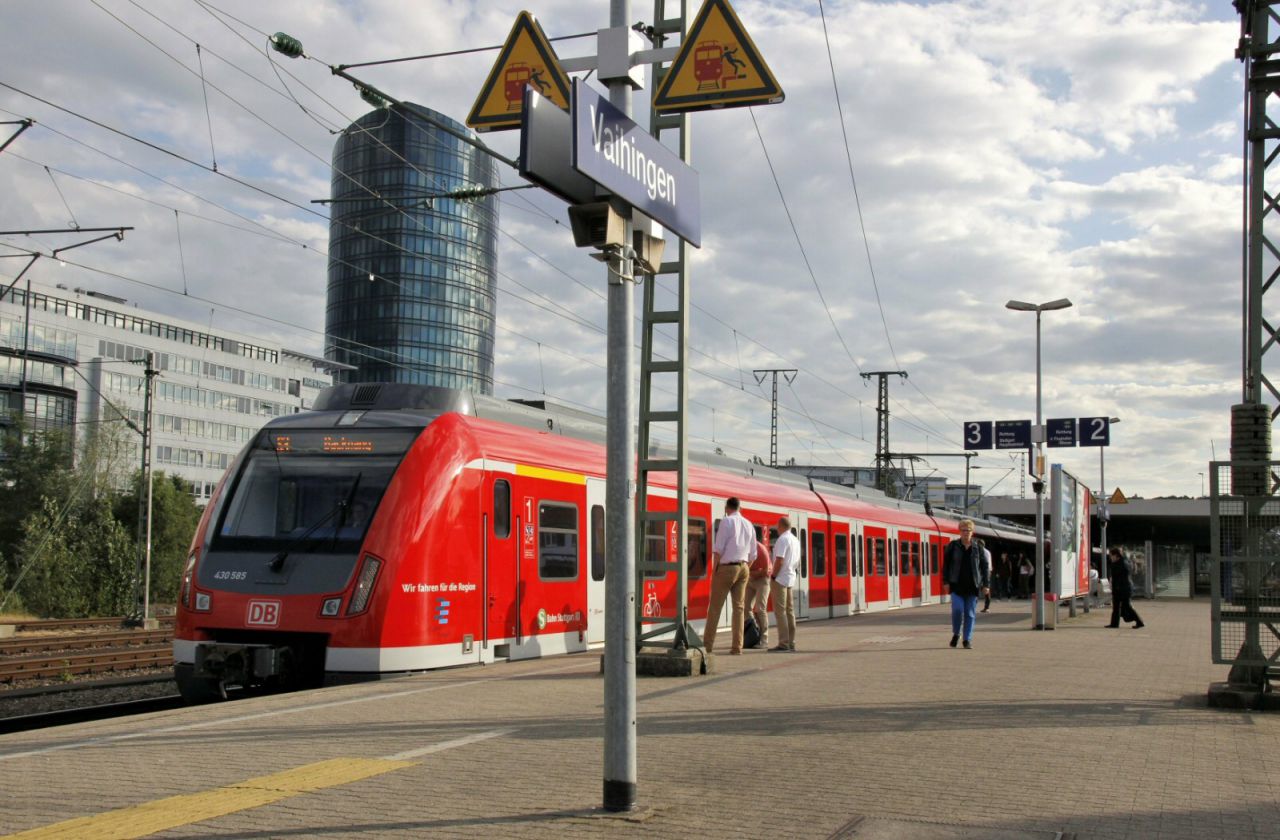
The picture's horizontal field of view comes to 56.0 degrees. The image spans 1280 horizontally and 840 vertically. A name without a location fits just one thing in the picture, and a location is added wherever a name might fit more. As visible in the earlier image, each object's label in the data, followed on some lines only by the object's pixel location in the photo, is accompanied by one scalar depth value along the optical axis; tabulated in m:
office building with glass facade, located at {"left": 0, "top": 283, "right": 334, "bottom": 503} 79.75
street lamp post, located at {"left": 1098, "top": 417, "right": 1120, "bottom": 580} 37.81
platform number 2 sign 25.66
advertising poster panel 22.23
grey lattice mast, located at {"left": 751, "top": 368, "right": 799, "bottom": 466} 63.54
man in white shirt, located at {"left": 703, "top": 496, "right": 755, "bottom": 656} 13.02
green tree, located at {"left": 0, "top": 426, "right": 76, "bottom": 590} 50.22
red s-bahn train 10.67
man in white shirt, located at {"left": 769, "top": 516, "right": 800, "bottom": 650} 14.72
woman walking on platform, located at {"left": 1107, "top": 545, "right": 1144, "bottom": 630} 21.23
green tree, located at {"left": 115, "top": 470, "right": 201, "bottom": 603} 44.38
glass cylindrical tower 102.75
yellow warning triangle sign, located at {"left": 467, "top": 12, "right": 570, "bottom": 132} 7.55
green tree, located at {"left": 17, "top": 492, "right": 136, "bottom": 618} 36.56
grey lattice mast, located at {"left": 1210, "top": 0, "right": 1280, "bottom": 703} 9.77
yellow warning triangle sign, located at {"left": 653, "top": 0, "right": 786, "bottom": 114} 7.42
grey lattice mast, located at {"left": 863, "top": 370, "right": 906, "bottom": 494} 56.69
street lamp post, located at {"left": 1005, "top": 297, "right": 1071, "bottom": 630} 20.88
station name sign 5.44
